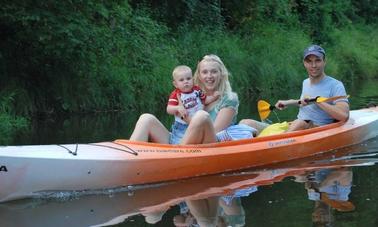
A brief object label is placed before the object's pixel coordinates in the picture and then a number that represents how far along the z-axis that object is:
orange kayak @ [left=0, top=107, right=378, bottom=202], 4.89
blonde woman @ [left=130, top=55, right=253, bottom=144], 5.73
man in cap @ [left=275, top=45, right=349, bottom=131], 6.74
